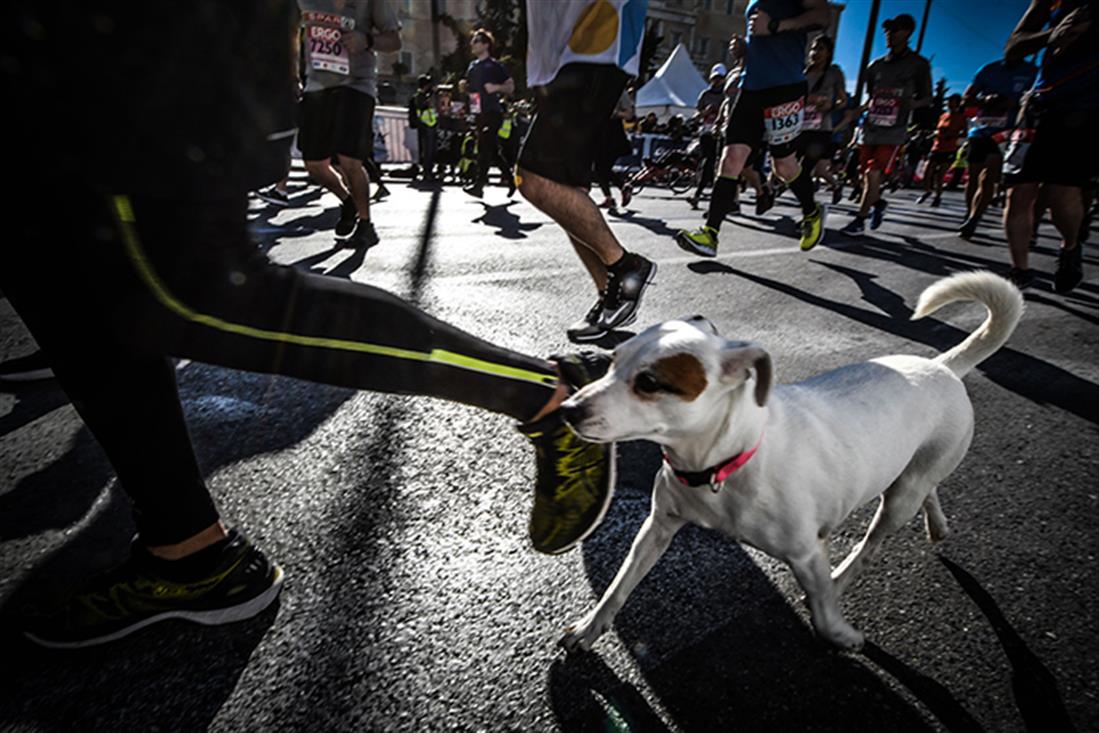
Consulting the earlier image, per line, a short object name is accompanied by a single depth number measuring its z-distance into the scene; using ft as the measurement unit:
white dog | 4.39
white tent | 97.86
